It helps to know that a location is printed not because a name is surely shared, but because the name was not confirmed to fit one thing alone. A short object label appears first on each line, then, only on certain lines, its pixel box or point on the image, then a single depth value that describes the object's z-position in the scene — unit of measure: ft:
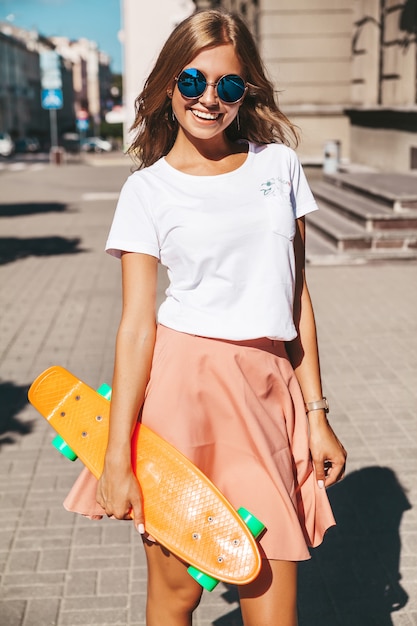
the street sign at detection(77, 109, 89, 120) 223.40
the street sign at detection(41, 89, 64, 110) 140.36
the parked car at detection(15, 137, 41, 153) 209.97
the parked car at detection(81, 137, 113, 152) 227.05
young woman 6.31
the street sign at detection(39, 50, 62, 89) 144.25
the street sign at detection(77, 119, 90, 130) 216.99
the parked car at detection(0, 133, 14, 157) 184.85
